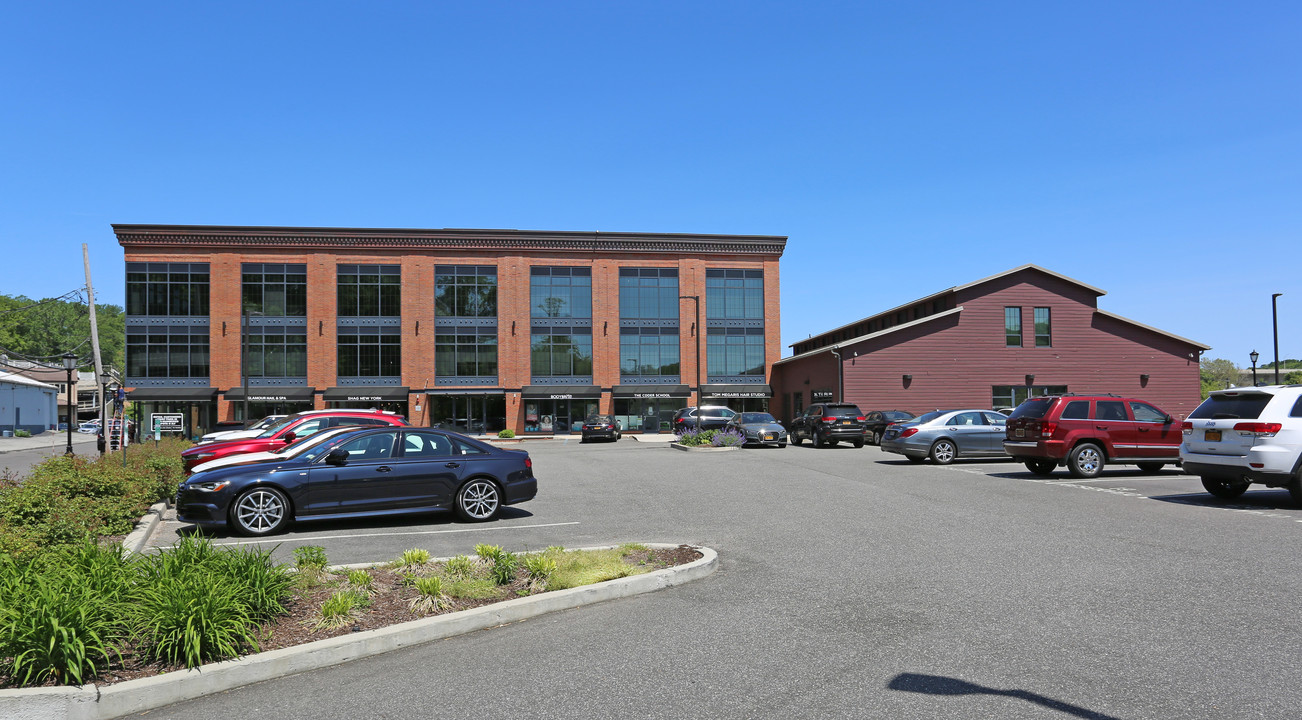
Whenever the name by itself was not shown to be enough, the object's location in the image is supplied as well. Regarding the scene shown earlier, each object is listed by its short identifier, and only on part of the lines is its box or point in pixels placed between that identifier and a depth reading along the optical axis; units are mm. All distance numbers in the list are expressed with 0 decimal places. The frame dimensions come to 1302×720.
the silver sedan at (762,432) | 31688
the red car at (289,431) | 16078
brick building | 50094
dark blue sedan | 10781
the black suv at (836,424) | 31000
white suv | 12289
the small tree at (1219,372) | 95756
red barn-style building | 43469
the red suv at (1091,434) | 17672
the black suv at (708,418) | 38625
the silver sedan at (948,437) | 22656
